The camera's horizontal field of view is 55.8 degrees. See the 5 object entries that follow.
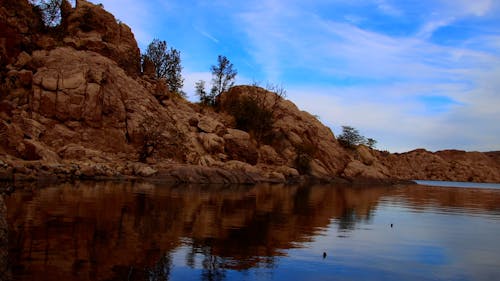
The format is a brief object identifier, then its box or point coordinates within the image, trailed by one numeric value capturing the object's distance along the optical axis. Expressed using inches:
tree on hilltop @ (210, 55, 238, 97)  3425.2
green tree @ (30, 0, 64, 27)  2413.9
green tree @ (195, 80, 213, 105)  3427.7
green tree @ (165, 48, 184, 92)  3088.1
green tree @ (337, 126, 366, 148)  3959.2
